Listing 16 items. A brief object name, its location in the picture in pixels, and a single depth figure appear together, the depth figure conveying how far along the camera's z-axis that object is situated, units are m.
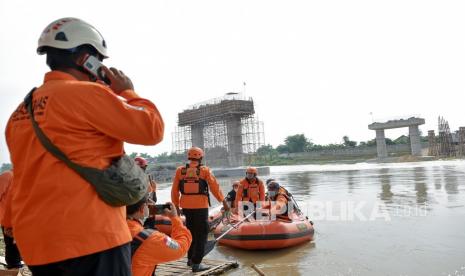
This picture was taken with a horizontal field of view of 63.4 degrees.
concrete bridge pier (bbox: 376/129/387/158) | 57.97
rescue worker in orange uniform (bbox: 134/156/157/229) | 6.76
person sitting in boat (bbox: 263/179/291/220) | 8.21
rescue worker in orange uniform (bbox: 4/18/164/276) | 1.38
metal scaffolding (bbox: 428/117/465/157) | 50.76
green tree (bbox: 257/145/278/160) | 57.12
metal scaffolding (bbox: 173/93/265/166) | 49.41
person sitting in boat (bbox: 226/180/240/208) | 9.73
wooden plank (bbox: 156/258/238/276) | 5.75
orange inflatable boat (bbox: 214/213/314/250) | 7.37
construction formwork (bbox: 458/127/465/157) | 50.47
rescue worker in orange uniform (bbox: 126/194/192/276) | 2.34
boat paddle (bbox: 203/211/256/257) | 5.50
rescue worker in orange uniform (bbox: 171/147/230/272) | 5.90
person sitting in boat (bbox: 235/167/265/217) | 8.73
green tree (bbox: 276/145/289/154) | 99.73
